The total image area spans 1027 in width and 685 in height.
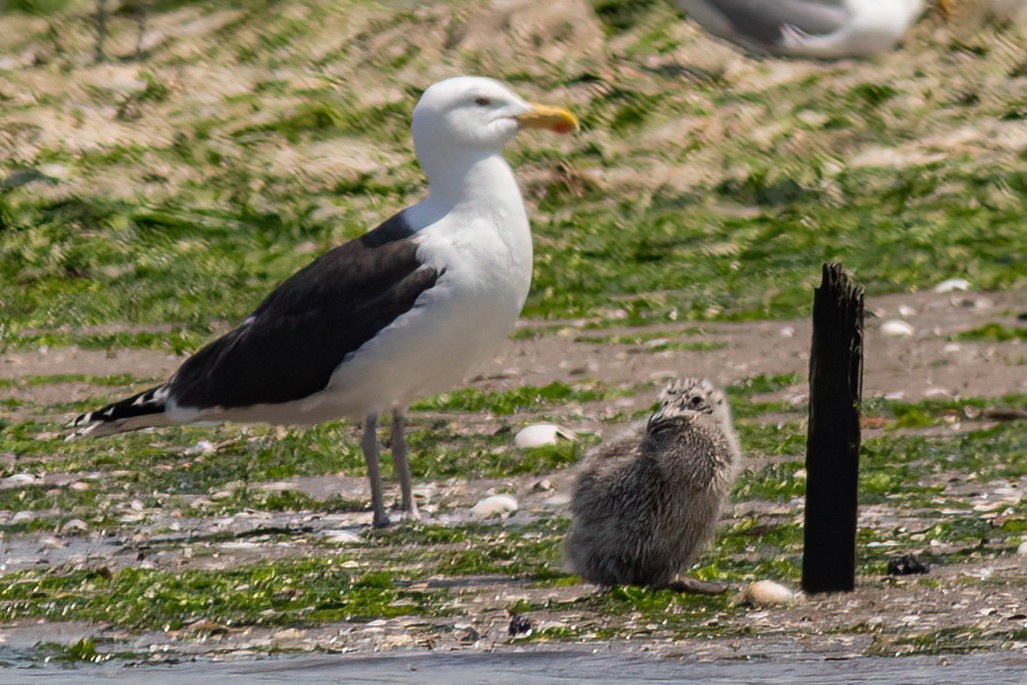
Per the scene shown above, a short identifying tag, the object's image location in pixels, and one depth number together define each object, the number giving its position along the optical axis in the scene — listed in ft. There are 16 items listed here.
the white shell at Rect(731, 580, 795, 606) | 35.01
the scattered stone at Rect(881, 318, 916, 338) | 64.59
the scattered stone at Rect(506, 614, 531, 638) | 34.14
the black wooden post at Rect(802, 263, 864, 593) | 33.42
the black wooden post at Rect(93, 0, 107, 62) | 103.65
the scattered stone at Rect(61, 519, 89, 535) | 45.52
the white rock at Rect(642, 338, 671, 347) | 65.82
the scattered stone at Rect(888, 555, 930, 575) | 37.15
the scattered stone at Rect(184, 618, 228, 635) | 35.60
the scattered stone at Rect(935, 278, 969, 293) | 70.74
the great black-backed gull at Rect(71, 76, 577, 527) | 46.14
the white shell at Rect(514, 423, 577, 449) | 53.31
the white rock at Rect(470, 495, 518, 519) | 46.68
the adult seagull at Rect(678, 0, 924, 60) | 93.35
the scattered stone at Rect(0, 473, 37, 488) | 51.29
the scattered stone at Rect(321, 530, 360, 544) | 44.27
